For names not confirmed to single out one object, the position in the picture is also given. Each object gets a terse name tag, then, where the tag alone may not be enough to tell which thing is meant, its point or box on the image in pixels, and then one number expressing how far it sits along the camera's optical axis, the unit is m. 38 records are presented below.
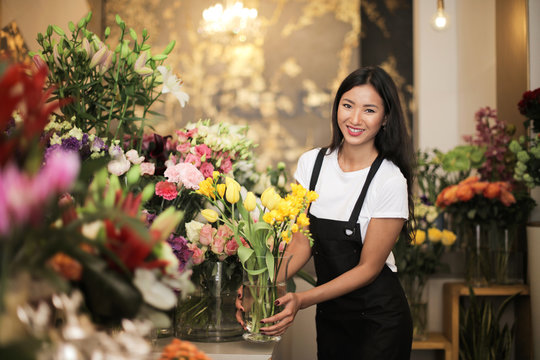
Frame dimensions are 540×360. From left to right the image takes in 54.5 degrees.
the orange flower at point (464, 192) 2.66
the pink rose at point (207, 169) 1.42
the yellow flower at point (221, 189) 1.19
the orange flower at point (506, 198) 2.61
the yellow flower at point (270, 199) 1.14
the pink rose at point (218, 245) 1.26
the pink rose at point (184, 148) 1.48
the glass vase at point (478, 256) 2.76
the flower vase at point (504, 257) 2.75
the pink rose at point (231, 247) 1.27
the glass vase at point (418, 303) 2.74
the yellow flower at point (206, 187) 1.21
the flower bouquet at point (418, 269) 2.73
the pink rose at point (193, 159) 1.40
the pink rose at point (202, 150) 1.45
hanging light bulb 3.21
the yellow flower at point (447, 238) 2.80
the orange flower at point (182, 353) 0.72
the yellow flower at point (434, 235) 2.81
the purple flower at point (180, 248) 1.18
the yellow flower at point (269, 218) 1.12
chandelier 3.60
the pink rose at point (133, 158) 1.33
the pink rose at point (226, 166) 1.53
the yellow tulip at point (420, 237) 2.76
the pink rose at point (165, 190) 1.31
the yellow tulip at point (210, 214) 1.23
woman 1.60
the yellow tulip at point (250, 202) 1.17
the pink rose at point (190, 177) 1.31
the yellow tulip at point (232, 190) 1.19
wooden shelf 2.71
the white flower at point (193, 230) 1.29
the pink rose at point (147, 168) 1.39
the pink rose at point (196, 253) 1.23
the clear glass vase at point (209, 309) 1.29
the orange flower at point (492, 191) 2.63
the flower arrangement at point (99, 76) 1.41
